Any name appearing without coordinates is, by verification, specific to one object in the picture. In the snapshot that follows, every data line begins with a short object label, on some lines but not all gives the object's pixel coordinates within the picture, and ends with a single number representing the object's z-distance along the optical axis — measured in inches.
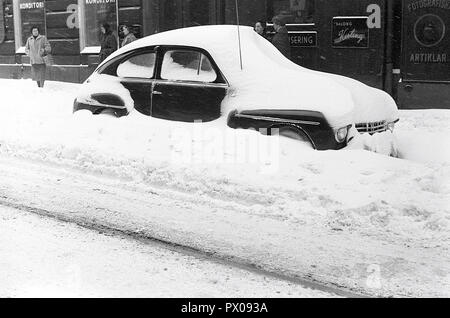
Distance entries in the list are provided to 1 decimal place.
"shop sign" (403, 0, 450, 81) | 531.8
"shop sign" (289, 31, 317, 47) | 602.5
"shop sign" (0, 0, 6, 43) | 900.0
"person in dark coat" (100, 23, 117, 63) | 668.7
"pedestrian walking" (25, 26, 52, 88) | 721.0
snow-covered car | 323.6
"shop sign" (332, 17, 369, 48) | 569.3
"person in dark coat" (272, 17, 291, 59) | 544.4
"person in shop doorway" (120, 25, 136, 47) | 634.8
